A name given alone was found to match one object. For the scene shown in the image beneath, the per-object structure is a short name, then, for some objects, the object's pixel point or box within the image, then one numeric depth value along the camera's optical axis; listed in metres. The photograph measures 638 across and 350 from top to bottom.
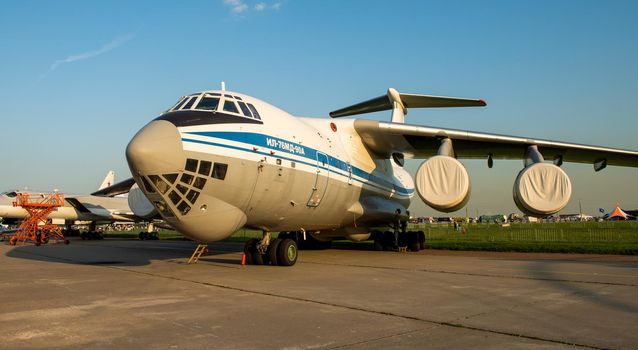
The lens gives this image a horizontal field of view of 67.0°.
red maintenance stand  29.06
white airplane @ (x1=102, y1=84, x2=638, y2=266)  8.61
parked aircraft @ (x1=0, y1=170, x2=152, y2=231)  32.94
